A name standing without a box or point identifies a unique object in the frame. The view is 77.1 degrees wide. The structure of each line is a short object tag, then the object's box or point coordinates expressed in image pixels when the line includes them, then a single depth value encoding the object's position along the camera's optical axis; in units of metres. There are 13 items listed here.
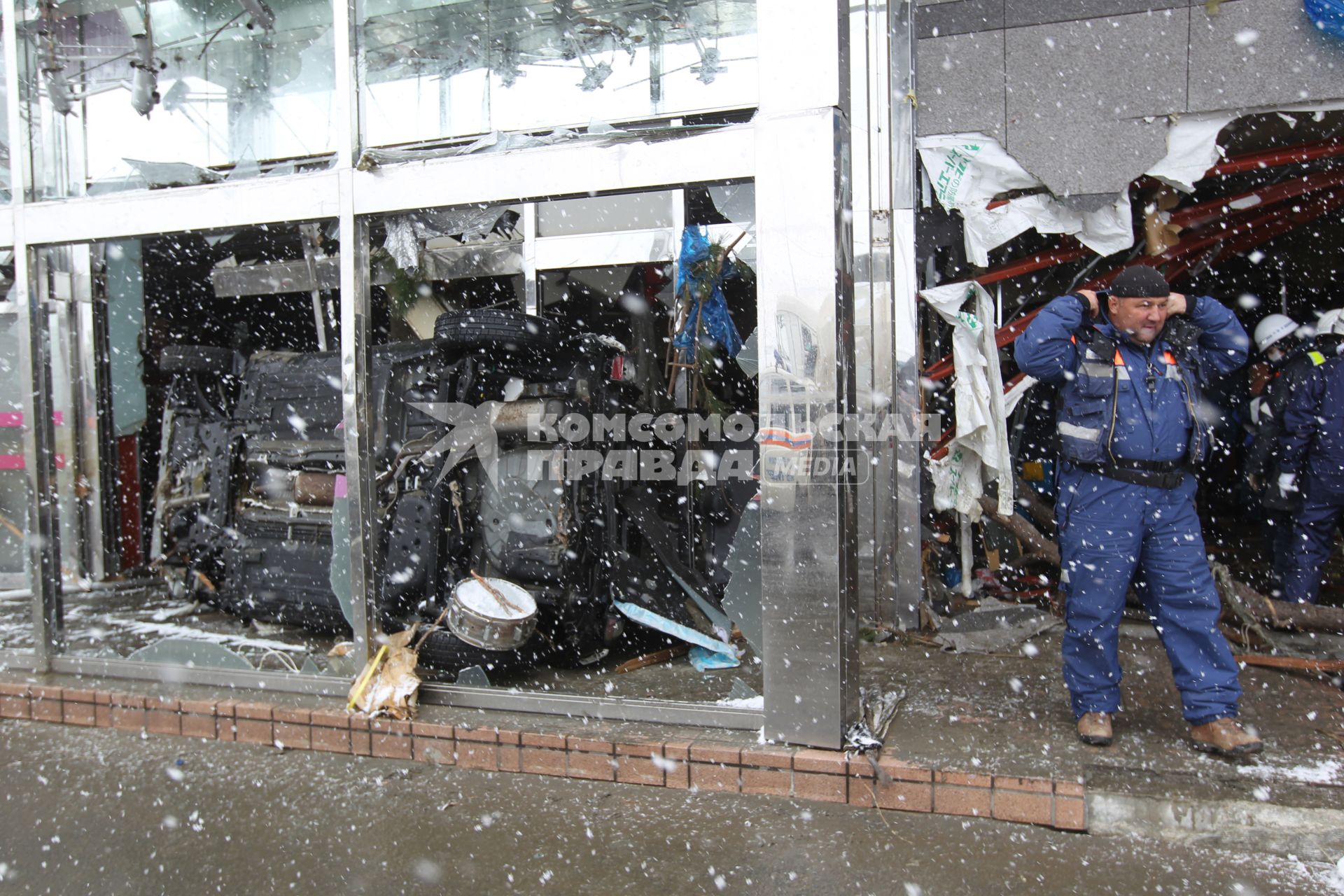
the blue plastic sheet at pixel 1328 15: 4.43
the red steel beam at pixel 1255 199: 5.33
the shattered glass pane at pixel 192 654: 4.56
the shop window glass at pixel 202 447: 4.98
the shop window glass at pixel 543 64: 5.15
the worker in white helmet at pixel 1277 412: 5.25
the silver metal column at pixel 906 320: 5.15
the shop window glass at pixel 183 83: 4.98
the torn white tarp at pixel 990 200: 5.09
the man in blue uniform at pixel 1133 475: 3.32
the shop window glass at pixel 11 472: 7.31
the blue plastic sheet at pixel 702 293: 5.69
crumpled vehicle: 4.39
